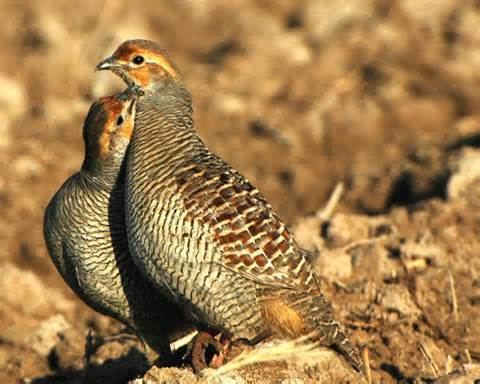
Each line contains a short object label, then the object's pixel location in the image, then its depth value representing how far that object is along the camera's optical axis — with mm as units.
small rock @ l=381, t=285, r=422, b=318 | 14180
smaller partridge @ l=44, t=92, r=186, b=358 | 12437
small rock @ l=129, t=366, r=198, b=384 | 11062
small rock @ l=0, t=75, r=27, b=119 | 23641
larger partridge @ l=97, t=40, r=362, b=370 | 11508
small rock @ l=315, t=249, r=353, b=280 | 15086
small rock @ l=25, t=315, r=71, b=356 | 15359
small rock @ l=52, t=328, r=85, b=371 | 14766
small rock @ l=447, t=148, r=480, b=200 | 17906
